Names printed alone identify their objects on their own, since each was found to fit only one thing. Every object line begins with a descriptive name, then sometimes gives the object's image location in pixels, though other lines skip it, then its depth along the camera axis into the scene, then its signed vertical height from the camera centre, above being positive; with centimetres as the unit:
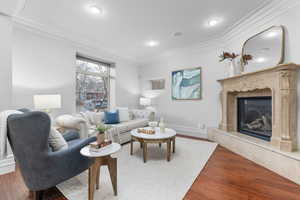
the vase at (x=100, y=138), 146 -43
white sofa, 245 -60
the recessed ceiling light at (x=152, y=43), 367 +159
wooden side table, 136 -69
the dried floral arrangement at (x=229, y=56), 303 +100
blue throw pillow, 336 -46
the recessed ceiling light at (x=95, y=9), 220 +154
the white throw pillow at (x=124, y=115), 367 -43
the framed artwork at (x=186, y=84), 394 +47
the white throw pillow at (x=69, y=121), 237 -40
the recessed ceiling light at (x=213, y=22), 264 +158
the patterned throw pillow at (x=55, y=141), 146 -46
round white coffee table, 233 -70
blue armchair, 120 -53
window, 379 +46
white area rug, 154 -110
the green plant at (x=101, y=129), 149 -33
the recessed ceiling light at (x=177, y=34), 321 +159
